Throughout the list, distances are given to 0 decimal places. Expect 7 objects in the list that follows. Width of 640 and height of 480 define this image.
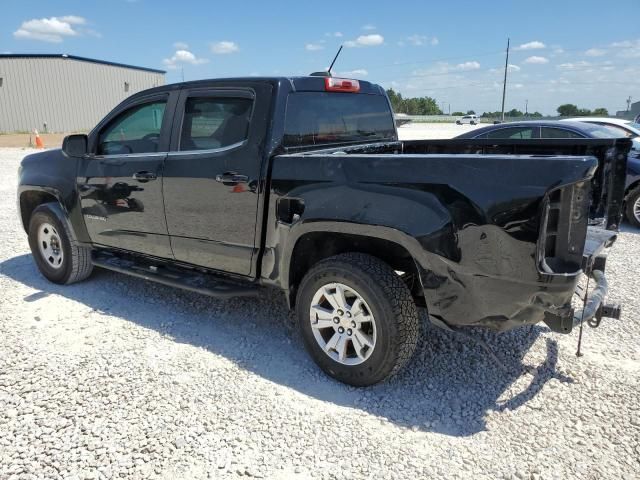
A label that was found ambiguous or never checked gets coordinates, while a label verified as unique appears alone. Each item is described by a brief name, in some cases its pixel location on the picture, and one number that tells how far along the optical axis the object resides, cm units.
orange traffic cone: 2314
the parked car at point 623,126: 823
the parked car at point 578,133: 746
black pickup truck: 254
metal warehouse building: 3612
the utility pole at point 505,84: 4795
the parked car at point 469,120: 6038
